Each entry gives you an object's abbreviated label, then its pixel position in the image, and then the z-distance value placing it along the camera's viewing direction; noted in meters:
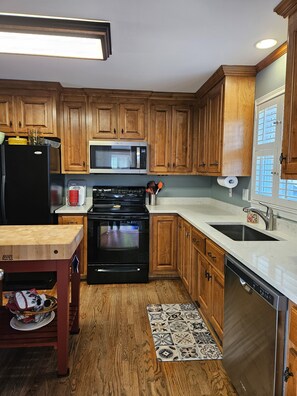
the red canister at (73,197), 3.54
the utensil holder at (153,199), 3.73
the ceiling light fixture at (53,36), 1.77
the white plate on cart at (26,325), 1.83
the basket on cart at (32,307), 1.84
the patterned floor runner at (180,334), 2.03
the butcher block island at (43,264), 1.62
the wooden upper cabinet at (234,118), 2.60
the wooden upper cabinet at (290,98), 1.48
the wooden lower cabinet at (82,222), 3.17
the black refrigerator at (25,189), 2.90
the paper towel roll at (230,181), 2.88
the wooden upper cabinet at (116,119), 3.45
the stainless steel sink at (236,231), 2.51
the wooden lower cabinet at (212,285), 1.96
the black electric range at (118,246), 3.20
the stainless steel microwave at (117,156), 3.34
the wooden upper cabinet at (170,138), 3.55
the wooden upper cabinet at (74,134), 3.42
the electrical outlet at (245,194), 2.80
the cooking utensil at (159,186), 3.72
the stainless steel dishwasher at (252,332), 1.23
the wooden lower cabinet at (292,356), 1.15
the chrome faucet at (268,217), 2.24
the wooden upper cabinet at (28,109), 3.20
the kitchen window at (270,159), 2.19
